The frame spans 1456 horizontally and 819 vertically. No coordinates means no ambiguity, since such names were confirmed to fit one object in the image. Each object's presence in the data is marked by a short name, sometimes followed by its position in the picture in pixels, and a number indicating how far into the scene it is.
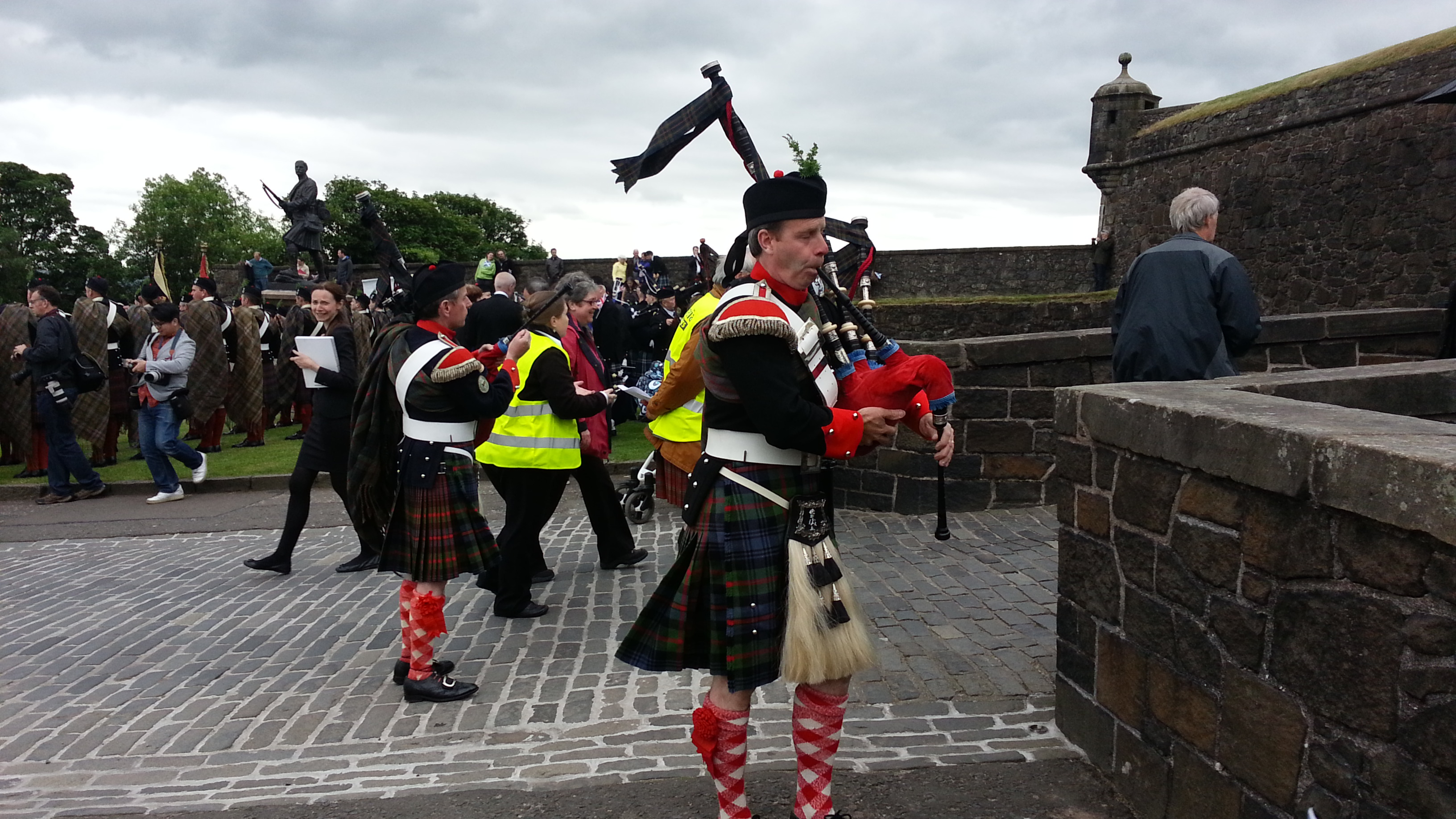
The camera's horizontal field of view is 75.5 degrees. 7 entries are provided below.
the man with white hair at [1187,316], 4.90
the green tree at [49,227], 58.62
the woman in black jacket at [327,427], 6.58
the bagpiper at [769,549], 2.76
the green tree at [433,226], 63.38
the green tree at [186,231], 78.50
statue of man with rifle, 15.35
